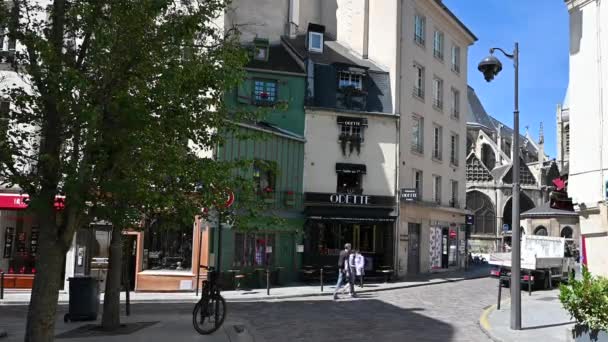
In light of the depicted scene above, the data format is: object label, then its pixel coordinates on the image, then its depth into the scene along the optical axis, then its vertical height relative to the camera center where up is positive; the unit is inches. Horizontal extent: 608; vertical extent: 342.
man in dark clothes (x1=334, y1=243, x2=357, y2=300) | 738.6 -36.7
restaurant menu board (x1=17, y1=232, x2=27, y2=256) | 828.0 -20.2
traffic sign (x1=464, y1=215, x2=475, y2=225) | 1386.6 +57.9
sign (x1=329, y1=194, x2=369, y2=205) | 1026.7 +70.3
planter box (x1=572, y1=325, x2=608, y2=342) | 346.3 -49.5
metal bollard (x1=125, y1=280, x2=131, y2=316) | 532.9 -61.9
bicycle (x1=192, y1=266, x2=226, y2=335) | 435.5 -51.8
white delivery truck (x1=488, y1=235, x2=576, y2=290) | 889.5 -22.3
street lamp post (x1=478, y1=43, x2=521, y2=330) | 474.6 +42.8
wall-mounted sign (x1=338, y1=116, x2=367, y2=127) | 1061.8 +208.2
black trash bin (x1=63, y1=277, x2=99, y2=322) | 489.4 -55.9
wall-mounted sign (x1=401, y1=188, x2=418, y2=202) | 1053.2 +84.2
